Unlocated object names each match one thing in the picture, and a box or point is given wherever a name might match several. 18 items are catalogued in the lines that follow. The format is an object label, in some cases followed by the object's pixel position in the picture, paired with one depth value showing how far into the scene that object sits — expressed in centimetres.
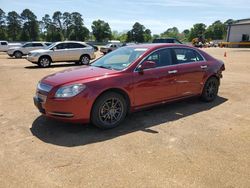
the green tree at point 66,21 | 8080
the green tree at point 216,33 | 8841
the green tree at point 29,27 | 6947
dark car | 1624
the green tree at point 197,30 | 8800
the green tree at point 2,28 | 6534
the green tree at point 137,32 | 8401
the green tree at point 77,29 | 7646
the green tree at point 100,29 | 7994
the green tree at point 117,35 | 10912
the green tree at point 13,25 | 6997
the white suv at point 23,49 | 2010
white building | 4434
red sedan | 355
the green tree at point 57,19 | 8207
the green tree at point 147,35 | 8914
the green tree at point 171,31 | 11945
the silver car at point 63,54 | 1245
